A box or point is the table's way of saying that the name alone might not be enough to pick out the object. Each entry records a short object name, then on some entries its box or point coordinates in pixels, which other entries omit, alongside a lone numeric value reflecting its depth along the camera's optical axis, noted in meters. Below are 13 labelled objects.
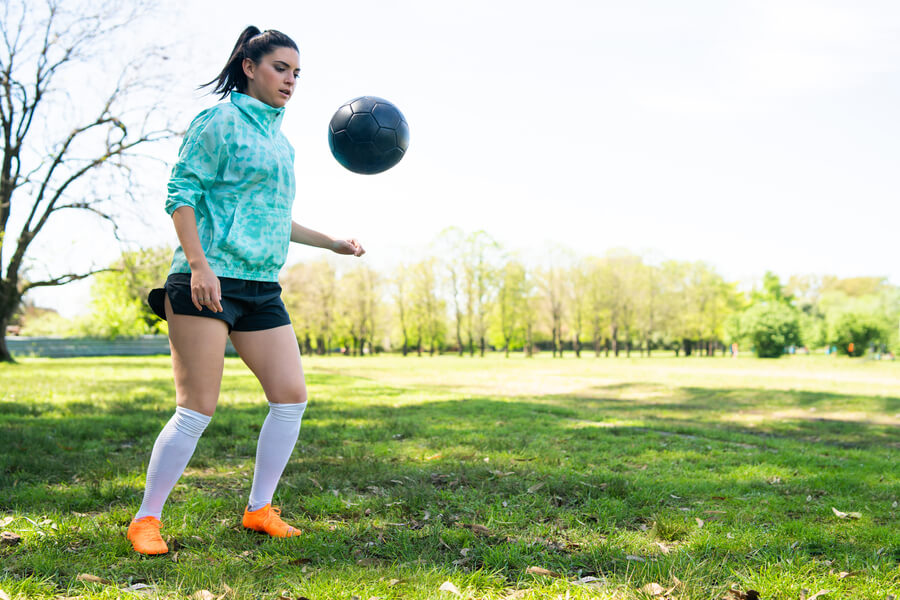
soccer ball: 4.11
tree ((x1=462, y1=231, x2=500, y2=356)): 53.00
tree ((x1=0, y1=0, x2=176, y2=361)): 21.45
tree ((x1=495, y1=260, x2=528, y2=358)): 53.78
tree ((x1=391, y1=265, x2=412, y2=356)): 54.22
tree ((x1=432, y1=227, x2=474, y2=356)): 52.75
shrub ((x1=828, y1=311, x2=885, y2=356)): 50.16
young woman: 2.81
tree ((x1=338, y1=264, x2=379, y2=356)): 54.12
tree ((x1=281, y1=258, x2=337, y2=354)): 52.75
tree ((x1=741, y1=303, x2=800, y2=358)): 50.50
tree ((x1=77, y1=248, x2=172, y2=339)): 23.62
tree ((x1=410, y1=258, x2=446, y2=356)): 53.59
